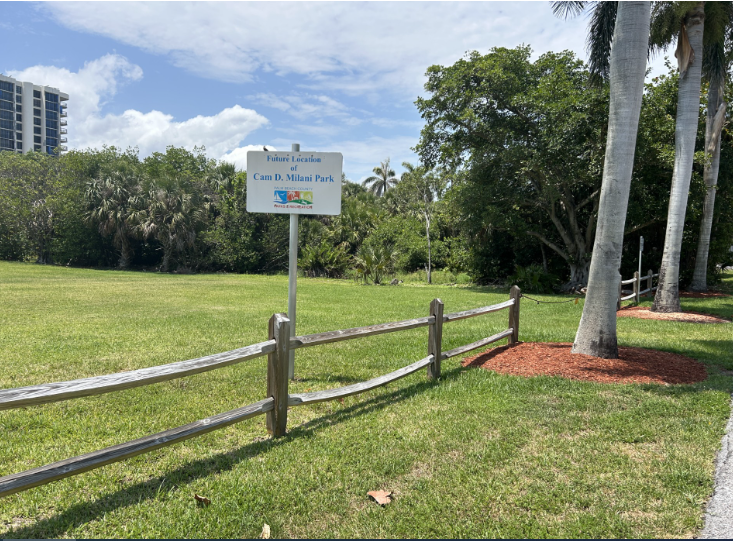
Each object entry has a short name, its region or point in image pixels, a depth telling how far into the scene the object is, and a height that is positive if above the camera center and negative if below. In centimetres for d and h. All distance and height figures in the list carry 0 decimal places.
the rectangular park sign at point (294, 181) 663 +81
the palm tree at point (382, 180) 7144 +959
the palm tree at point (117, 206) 3947 +199
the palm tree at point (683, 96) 1349 +466
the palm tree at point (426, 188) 3353 +433
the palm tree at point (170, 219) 3866 +123
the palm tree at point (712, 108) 1402 +583
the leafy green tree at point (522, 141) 1989 +492
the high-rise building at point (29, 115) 12425 +2978
